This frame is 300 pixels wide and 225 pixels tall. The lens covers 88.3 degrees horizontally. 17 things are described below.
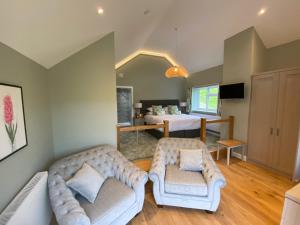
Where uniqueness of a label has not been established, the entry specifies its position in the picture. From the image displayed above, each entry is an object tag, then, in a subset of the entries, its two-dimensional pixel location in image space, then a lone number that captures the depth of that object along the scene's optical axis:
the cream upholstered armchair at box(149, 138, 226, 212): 2.01
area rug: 3.55
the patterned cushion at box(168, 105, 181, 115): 6.36
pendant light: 4.23
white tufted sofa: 1.47
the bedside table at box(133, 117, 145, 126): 6.46
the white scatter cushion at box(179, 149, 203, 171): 2.38
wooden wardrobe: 2.82
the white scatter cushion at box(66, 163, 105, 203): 1.73
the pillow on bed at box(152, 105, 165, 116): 6.15
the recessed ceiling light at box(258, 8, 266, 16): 3.01
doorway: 6.23
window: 5.90
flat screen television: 3.60
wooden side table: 3.49
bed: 4.63
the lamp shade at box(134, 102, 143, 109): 6.19
